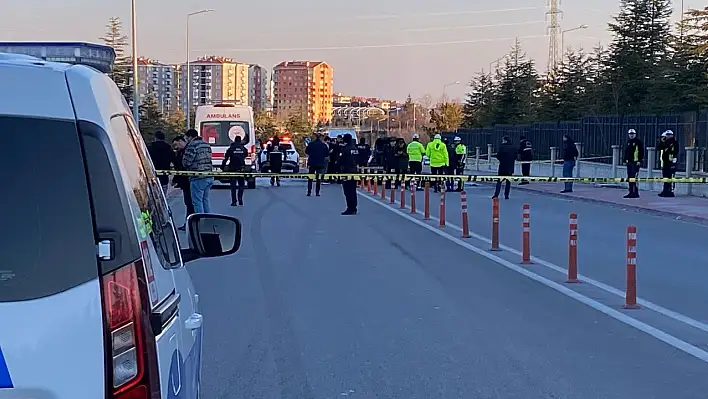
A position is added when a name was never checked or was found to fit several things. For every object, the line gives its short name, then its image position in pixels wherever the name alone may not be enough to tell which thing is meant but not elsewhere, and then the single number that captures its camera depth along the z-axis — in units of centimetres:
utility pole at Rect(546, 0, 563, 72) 8809
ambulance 3575
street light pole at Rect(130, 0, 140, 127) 2652
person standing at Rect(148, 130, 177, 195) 2048
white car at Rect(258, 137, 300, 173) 4393
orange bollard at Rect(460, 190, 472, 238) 1706
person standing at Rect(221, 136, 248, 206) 2444
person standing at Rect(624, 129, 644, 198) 2752
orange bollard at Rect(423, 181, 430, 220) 2088
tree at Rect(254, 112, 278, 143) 7956
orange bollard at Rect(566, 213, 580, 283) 1141
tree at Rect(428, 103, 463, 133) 8206
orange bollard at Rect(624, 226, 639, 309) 1003
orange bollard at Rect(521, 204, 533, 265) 1334
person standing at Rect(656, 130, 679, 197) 2622
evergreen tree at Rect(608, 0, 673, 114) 4628
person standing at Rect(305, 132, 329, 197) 2833
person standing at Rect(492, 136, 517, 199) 2825
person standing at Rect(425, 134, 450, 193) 3047
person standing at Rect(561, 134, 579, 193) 3234
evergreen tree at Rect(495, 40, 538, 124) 6050
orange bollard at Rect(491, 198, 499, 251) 1511
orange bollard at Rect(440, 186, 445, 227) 1909
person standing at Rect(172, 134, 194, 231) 1787
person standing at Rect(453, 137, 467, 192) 3211
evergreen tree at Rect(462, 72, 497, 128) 6475
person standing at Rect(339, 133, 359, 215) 2188
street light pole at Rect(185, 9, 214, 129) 5980
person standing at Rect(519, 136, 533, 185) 3464
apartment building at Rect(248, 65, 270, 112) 16688
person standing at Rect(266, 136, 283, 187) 3390
